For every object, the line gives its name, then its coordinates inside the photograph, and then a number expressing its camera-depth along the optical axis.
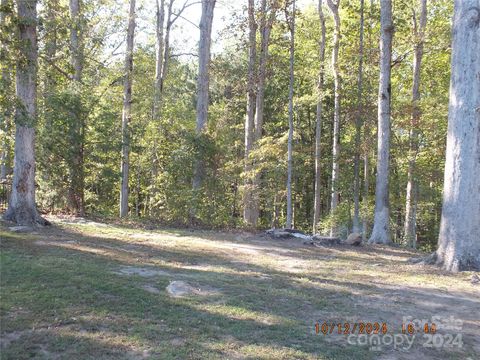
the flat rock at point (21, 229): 9.07
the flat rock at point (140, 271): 6.21
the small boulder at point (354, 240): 11.54
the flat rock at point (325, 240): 11.48
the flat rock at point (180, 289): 5.31
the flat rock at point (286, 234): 12.09
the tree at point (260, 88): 14.84
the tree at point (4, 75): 8.52
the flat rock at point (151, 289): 5.31
